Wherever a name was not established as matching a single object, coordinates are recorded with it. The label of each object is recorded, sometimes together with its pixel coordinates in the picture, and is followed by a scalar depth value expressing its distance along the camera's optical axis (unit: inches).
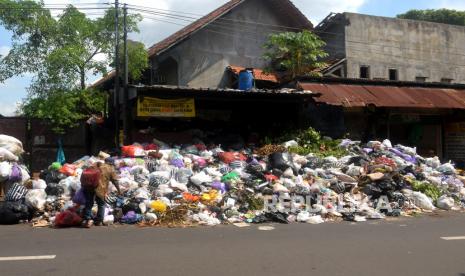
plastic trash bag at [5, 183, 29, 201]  384.4
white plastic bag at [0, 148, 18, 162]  459.5
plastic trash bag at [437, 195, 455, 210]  454.9
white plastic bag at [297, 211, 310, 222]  384.8
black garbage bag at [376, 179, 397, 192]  454.6
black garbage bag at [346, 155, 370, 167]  516.4
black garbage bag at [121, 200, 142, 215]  380.2
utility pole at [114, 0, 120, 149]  601.6
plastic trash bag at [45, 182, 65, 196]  422.3
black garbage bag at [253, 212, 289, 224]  375.9
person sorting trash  356.8
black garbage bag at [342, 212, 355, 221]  395.9
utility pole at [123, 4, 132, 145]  552.1
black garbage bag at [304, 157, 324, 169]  510.0
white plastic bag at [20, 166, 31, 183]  451.0
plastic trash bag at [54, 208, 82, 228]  350.0
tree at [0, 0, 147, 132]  601.3
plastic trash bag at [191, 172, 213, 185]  448.8
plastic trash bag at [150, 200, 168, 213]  379.9
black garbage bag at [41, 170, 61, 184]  448.6
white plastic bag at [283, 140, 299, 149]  557.0
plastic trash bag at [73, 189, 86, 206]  367.7
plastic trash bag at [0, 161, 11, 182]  437.7
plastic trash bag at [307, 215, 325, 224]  381.1
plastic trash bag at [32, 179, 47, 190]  428.0
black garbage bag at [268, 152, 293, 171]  485.4
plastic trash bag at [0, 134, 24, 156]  479.8
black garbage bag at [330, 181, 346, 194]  454.6
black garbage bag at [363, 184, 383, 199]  446.7
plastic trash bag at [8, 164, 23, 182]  442.9
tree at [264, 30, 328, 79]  761.6
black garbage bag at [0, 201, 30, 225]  365.4
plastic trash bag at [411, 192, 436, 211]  446.3
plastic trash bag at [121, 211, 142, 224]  367.6
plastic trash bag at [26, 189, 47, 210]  384.8
